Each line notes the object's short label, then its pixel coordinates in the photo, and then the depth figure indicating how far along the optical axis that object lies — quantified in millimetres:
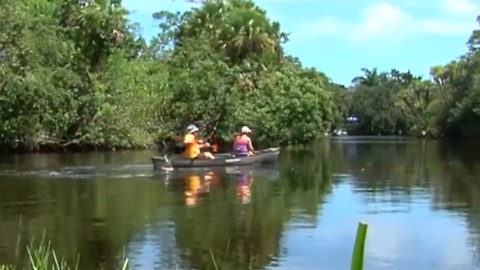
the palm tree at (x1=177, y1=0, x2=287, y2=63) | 49188
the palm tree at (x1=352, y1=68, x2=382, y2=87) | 130750
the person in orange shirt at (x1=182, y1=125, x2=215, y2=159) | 26453
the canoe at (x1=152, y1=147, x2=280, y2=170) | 25828
